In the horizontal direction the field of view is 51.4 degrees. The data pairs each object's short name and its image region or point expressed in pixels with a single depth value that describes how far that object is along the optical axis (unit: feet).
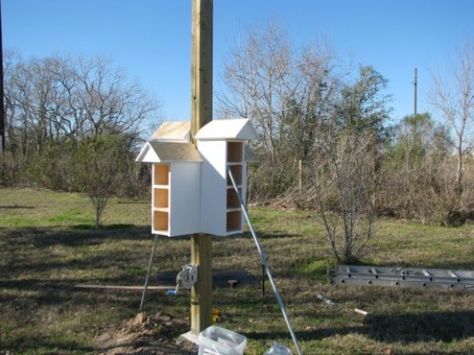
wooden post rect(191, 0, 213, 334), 12.79
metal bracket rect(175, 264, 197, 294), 12.85
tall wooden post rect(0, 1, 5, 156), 17.19
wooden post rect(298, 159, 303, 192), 47.06
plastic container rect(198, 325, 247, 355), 10.78
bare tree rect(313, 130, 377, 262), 22.43
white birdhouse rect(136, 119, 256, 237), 12.50
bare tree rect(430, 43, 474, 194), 41.42
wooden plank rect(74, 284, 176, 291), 17.38
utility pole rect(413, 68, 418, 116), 98.70
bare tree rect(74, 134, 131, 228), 33.78
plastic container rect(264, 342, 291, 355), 10.61
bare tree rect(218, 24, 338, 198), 57.52
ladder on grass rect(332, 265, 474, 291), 19.06
